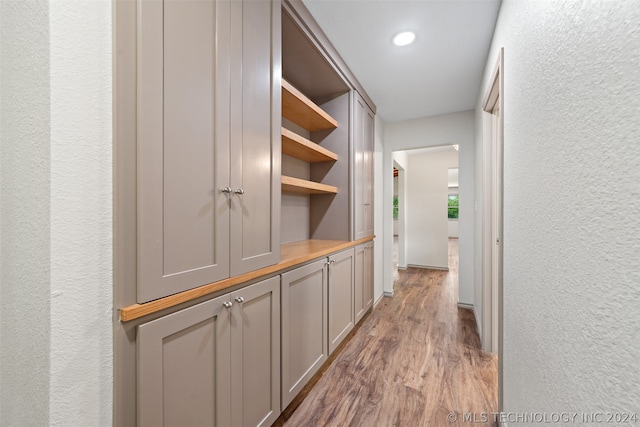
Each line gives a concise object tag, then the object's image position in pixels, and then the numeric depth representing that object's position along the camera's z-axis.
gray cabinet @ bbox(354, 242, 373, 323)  2.52
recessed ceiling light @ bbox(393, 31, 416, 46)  1.83
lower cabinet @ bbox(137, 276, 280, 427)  0.83
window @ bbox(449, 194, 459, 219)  8.06
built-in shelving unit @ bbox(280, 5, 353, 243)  1.98
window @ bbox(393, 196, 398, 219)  7.13
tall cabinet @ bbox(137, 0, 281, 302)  0.81
